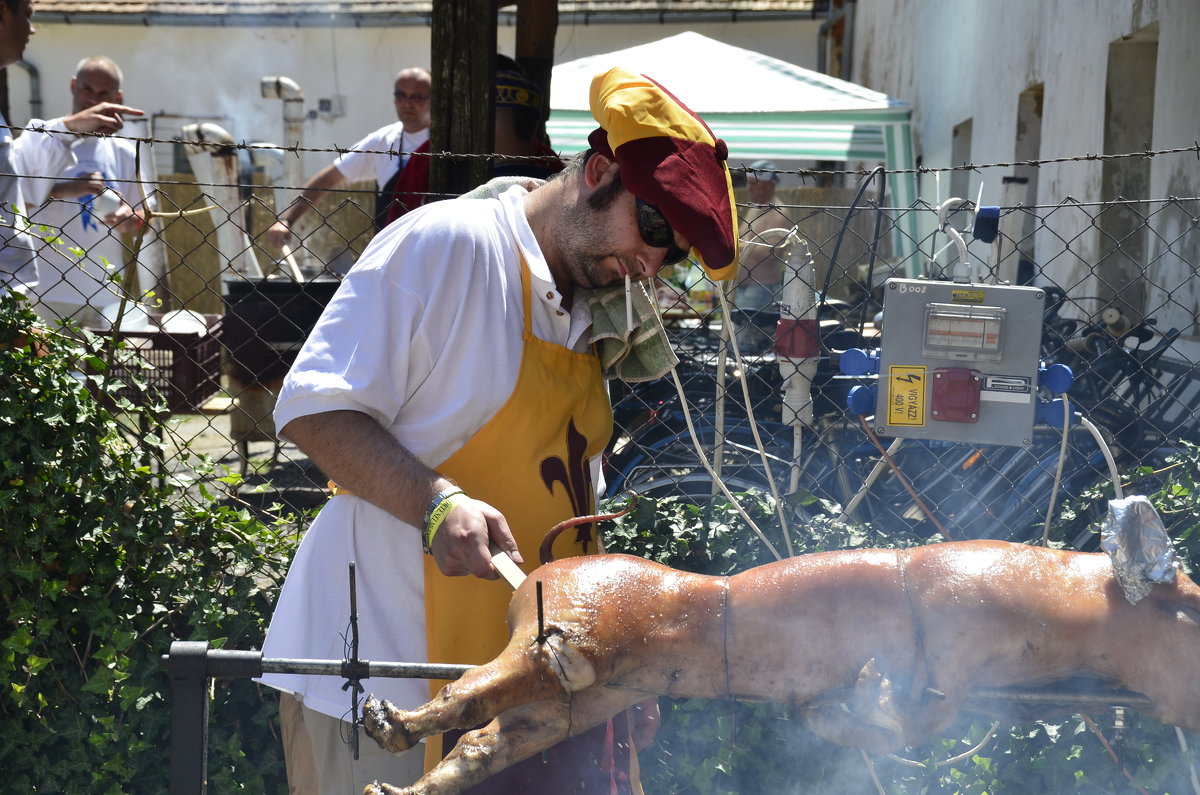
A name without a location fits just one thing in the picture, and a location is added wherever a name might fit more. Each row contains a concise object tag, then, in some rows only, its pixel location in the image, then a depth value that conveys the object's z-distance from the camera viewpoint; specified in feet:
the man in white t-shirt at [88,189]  17.62
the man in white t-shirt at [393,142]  19.43
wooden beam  11.31
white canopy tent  25.36
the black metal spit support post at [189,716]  5.48
